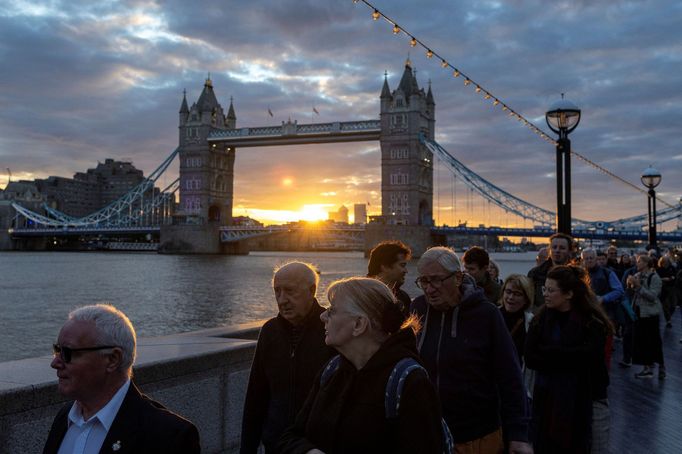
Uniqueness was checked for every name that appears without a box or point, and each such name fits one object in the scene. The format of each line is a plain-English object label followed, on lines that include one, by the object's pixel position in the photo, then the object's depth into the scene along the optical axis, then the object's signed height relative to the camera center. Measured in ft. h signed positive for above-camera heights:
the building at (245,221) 231.87 +8.37
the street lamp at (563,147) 23.03 +3.46
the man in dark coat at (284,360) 8.63 -1.59
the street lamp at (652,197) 45.70 +3.53
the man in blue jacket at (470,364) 8.39 -1.60
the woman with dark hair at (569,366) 10.04 -1.96
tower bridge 198.80 +23.47
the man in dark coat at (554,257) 15.75 -0.35
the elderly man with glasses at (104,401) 5.56 -1.42
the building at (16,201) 271.63 +19.97
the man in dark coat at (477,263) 13.87 -0.45
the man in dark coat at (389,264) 11.70 -0.39
